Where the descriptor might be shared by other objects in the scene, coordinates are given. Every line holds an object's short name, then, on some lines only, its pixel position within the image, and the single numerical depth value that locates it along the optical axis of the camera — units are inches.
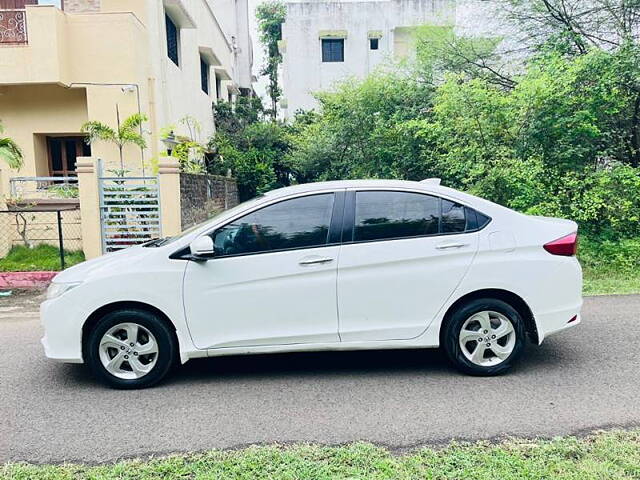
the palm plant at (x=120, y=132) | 471.2
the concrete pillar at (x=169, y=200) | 393.4
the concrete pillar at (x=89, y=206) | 380.8
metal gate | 388.2
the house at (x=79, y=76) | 469.4
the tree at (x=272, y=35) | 1325.0
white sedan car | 164.6
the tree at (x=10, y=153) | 368.5
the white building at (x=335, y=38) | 1039.0
